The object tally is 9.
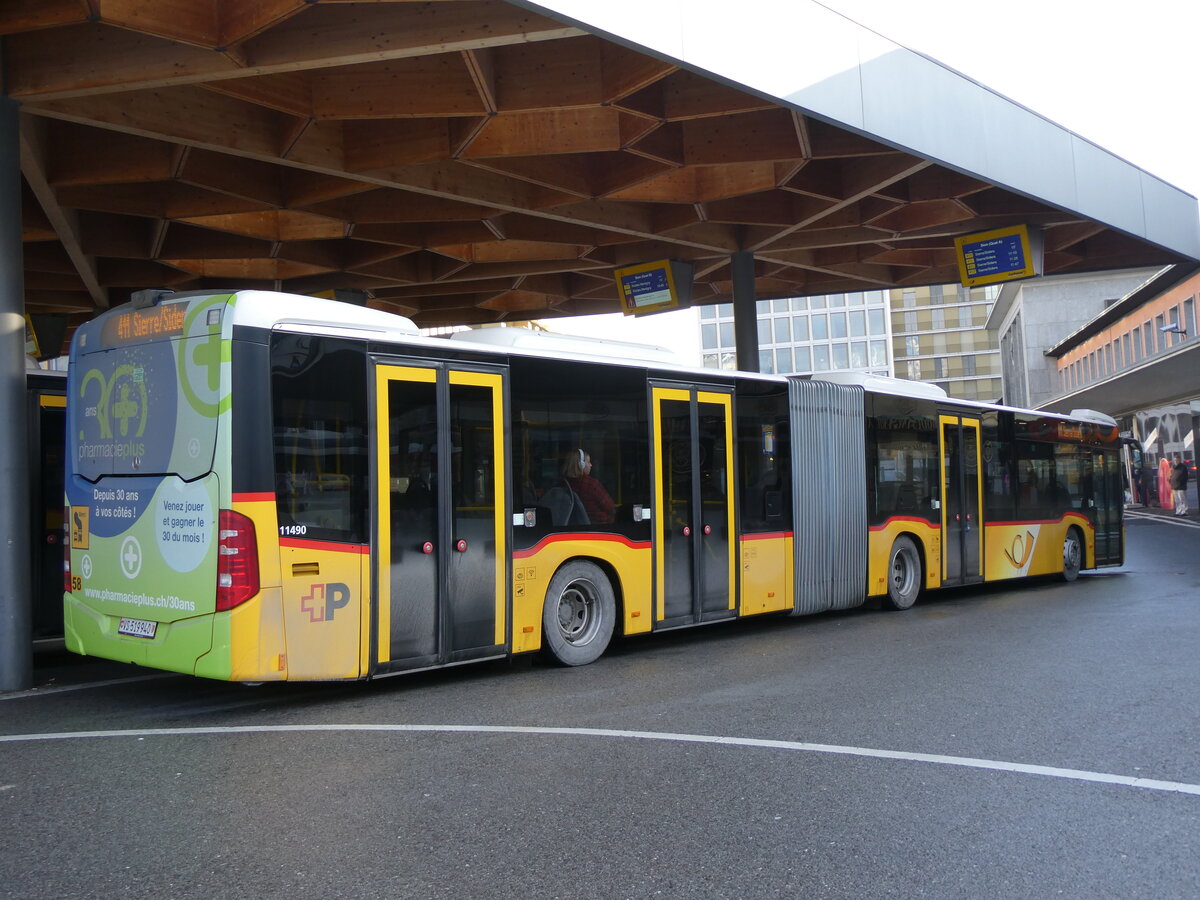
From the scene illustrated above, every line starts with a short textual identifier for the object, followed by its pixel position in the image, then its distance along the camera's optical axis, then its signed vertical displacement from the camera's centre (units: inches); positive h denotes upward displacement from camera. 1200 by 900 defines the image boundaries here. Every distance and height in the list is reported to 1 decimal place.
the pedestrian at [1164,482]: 1854.1 -7.5
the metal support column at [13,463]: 359.6 +14.9
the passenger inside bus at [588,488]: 383.6 +1.5
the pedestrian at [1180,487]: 1587.1 -14.3
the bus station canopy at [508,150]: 381.4 +164.3
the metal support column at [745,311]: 741.9 +121.7
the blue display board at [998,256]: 690.2 +144.5
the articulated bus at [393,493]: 295.3 +1.2
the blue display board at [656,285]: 757.3 +142.9
